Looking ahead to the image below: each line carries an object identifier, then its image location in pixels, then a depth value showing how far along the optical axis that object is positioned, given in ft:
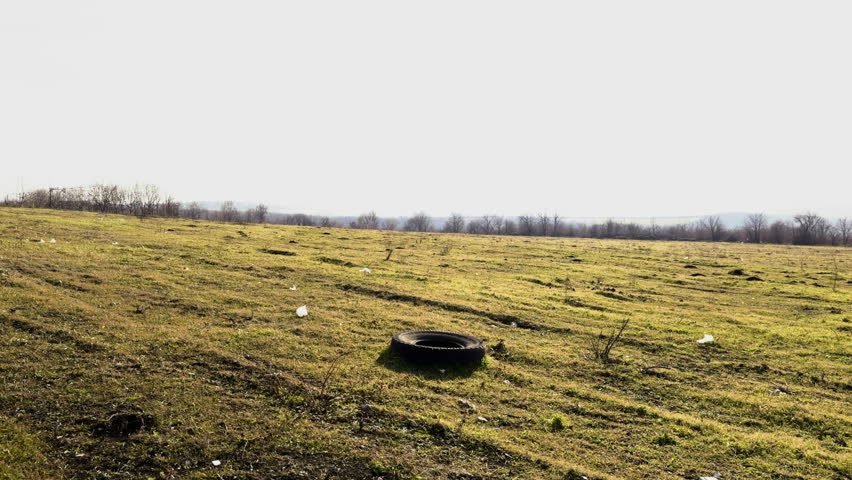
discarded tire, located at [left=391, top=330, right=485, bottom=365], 29.66
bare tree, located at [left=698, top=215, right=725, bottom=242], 408.05
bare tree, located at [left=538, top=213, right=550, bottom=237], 474.49
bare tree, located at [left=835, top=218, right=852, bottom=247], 360.13
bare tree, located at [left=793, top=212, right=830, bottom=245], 354.74
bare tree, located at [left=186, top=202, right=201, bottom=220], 373.01
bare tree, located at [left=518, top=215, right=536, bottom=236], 463.58
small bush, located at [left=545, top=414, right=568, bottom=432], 22.74
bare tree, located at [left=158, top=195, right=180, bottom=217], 262.00
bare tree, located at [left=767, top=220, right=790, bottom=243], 389.19
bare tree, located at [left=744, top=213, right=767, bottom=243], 391.65
